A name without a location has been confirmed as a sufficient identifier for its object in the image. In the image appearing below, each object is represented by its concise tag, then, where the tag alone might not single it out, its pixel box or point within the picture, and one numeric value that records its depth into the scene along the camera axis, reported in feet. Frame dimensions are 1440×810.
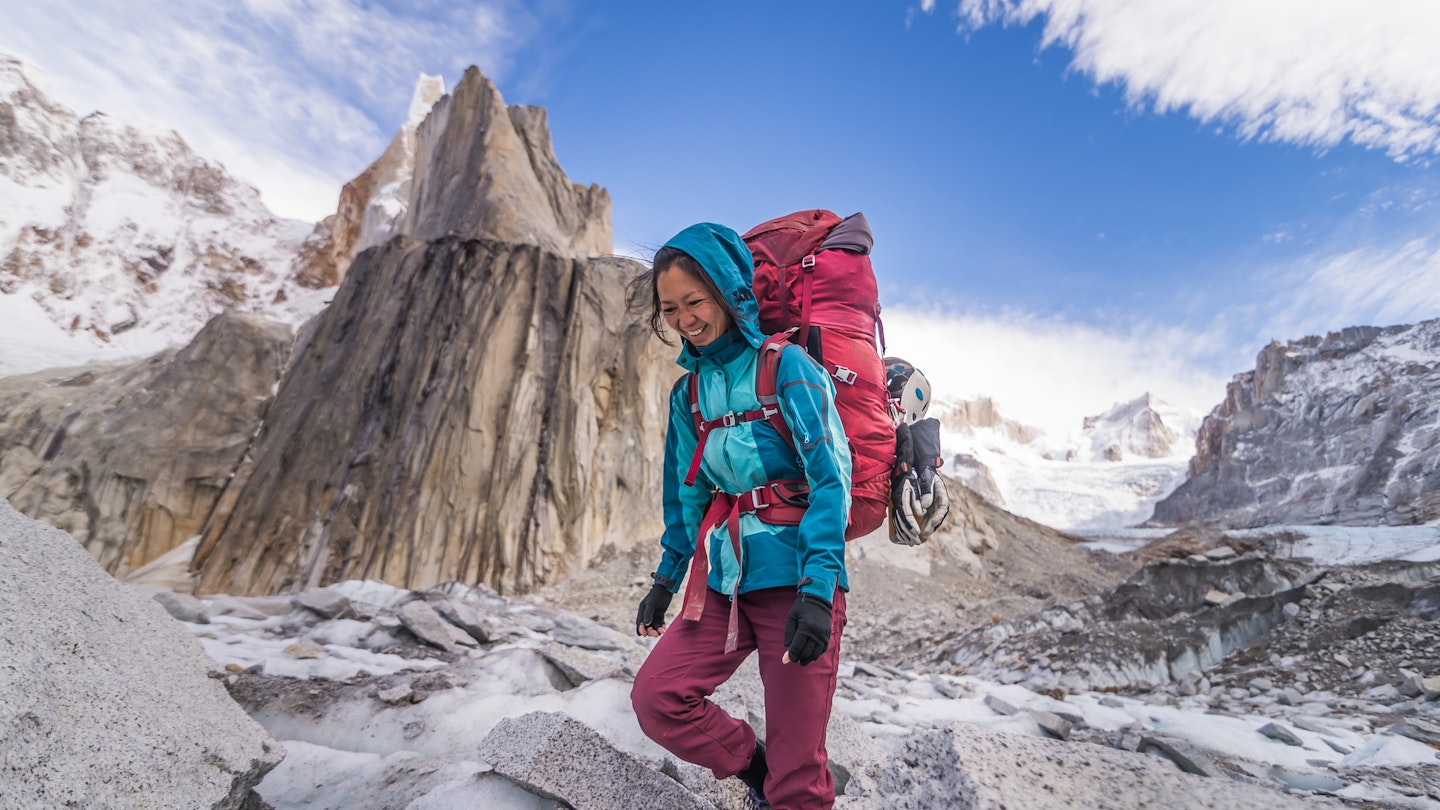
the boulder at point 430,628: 15.37
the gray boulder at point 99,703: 4.67
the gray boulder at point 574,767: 6.55
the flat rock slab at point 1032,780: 5.90
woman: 5.59
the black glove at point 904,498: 6.41
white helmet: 7.90
